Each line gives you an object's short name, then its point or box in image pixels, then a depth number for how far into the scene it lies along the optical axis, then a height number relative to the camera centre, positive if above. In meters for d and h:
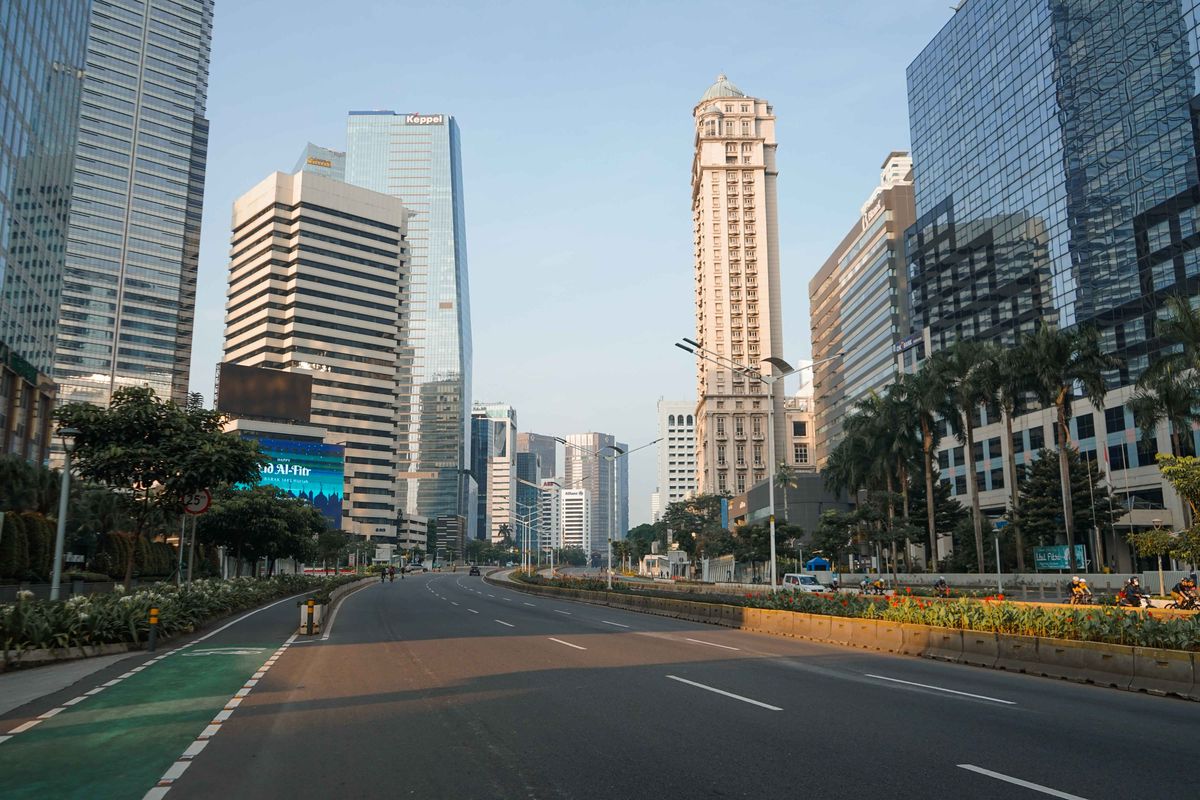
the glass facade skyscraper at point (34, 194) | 58.06 +25.32
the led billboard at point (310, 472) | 89.19 +7.25
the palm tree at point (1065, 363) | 53.88 +10.98
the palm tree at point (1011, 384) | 56.34 +10.34
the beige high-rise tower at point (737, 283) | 161.00 +47.90
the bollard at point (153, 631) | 20.44 -2.12
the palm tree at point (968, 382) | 60.78 +11.27
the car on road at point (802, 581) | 52.02 -2.60
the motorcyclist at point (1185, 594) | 24.03 -1.58
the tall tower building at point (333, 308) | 170.12 +46.69
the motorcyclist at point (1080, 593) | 27.73 -1.75
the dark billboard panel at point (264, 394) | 94.94 +16.45
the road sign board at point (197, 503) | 28.18 +1.26
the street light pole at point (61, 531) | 22.45 +0.29
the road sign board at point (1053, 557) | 57.97 -1.26
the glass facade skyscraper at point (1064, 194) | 67.69 +31.93
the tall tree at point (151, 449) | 26.38 +2.87
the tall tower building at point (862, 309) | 122.31 +36.23
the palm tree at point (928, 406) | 66.06 +10.33
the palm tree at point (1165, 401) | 41.69 +6.72
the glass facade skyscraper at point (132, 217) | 171.50 +68.39
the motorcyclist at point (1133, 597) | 25.34 -1.73
